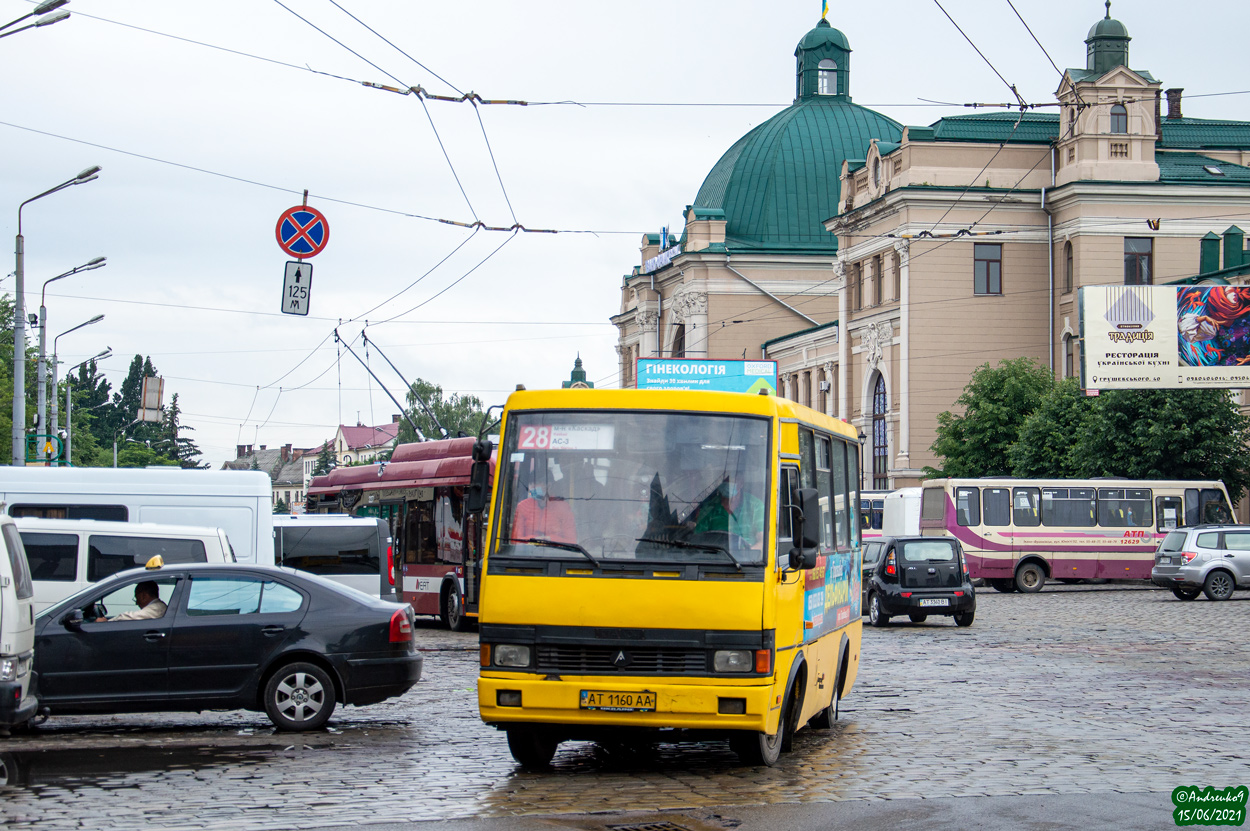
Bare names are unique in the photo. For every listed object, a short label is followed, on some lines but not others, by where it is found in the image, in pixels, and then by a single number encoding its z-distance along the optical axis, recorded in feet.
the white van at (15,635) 34.73
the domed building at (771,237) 277.03
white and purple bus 137.90
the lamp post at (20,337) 110.11
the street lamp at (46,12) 68.44
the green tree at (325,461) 494.18
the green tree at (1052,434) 161.68
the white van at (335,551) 81.46
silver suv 113.60
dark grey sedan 41.42
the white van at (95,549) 51.34
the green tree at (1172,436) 145.48
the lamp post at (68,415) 177.13
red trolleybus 88.12
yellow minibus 32.53
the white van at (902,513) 158.30
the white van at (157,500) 62.18
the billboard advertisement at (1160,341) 131.03
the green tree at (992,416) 177.99
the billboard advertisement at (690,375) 180.24
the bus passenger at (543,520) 33.63
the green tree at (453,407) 428.56
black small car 91.76
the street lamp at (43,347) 136.46
